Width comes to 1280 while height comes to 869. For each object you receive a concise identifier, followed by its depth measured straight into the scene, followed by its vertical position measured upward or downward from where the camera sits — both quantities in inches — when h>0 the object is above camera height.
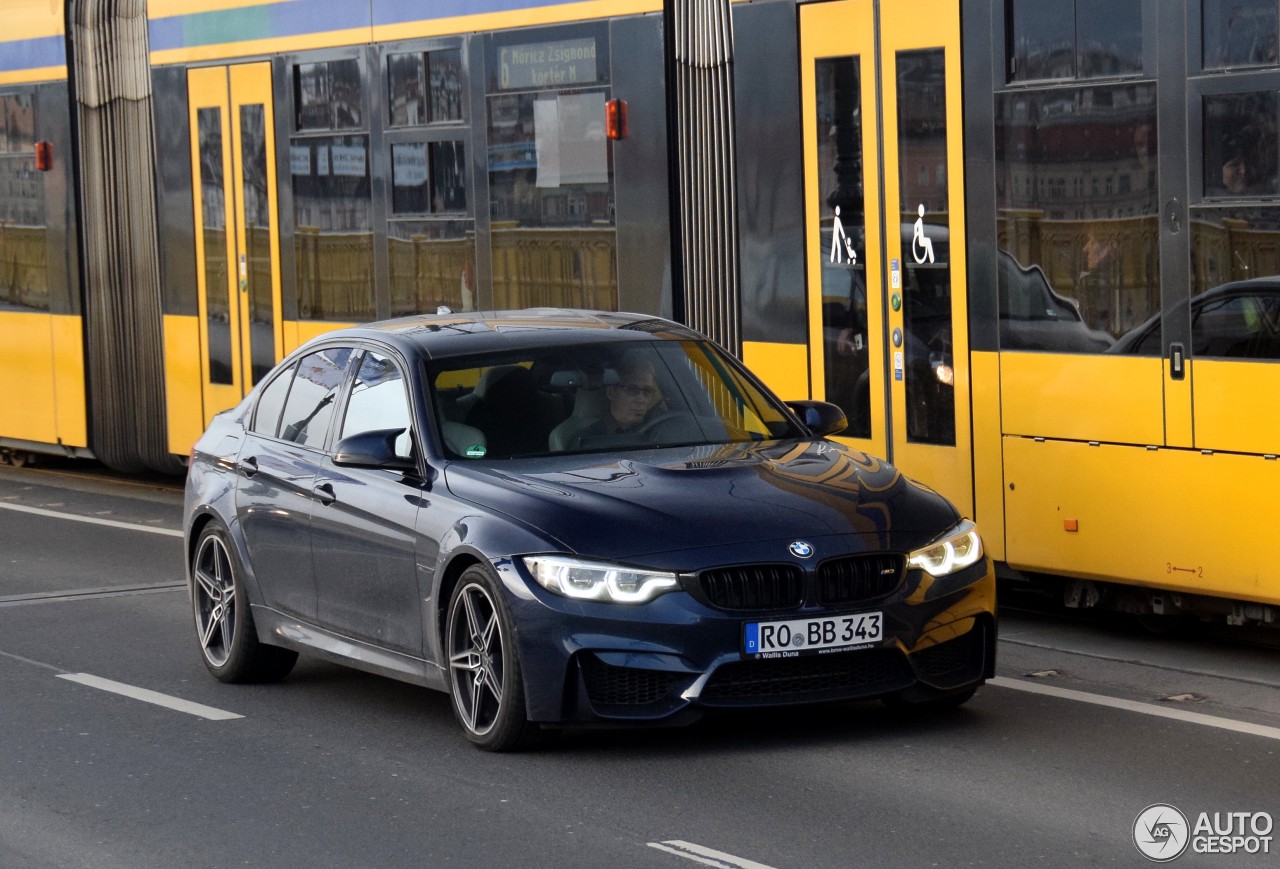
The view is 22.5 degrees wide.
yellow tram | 534.6 -11.2
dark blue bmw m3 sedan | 418.3 -52.1
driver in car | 485.1 -36.8
